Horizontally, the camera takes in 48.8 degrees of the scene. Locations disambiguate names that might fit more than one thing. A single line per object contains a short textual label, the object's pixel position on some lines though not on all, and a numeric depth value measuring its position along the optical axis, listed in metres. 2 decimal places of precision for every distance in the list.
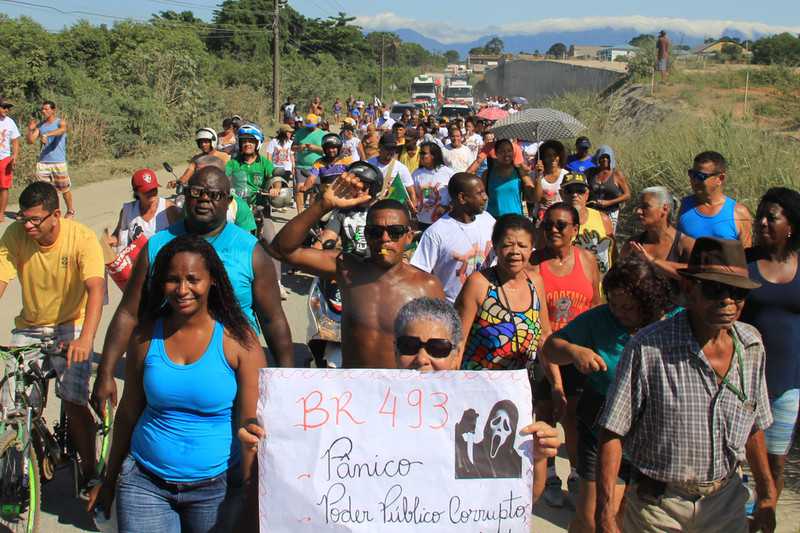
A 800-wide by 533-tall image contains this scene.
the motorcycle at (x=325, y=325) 6.19
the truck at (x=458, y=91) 51.47
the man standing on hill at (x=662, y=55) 34.87
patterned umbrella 11.98
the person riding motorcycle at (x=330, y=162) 10.20
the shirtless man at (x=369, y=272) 4.20
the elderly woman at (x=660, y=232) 5.84
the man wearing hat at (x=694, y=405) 3.26
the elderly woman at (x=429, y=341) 3.27
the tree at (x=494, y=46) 191.50
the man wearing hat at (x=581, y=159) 11.96
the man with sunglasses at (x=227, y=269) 4.18
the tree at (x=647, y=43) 39.81
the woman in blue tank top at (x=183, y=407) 3.39
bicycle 4.62
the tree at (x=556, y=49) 151.35
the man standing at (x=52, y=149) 13.81
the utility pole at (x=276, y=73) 41.24
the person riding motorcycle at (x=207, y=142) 10.70
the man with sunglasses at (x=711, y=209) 6.07
